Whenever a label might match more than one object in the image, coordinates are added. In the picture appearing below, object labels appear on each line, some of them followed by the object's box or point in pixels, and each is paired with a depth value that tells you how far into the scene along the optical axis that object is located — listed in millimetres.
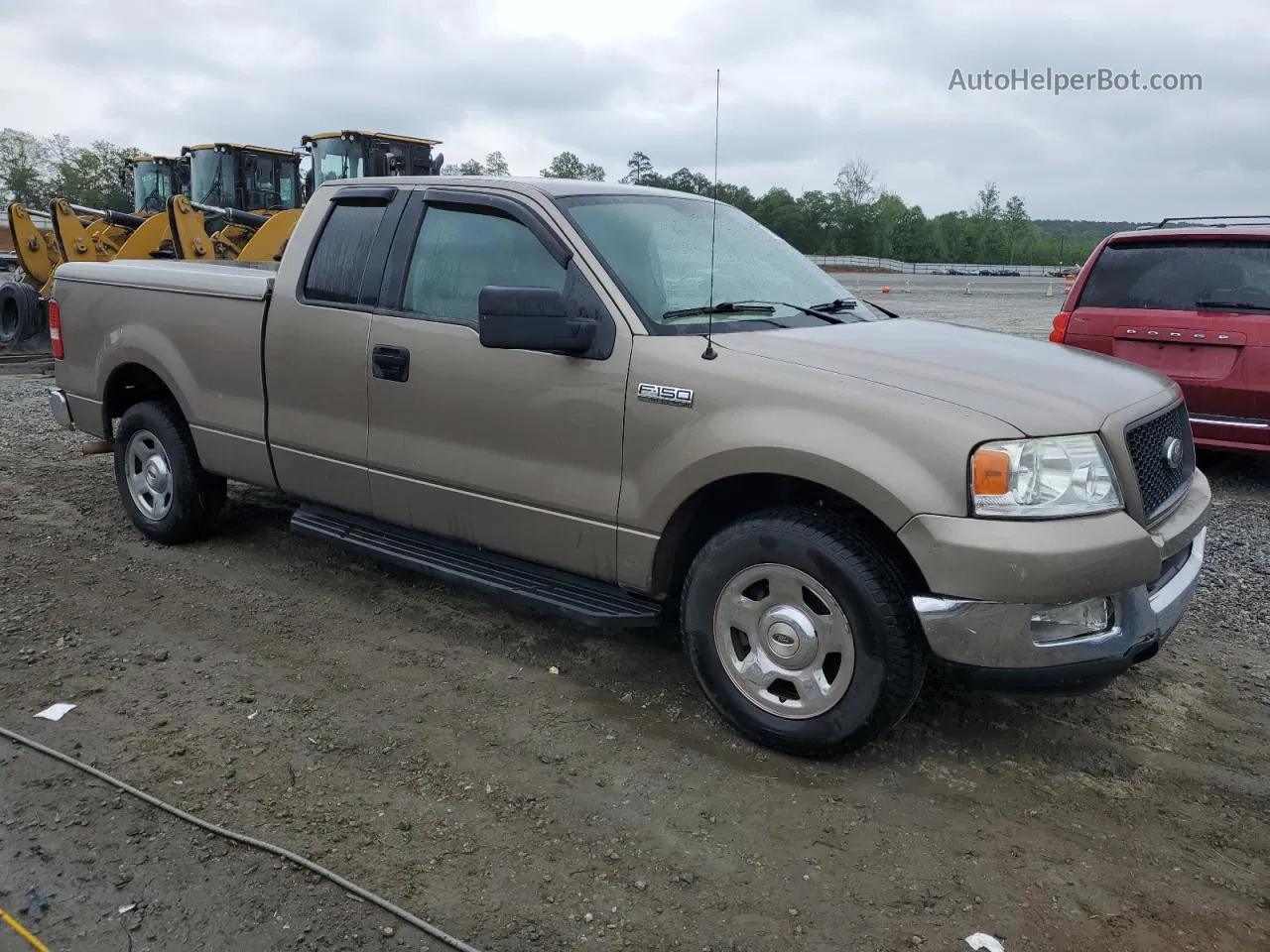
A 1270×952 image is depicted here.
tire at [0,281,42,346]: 15078
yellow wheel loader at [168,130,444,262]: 12766
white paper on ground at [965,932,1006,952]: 2602
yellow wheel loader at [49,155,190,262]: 13826
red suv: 6527
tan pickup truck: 3105
